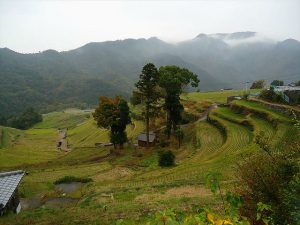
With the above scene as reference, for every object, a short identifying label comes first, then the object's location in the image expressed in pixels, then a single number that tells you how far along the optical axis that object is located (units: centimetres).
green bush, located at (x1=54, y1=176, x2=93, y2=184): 2279
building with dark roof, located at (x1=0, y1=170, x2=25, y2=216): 1450
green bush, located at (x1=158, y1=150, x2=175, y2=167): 2565
